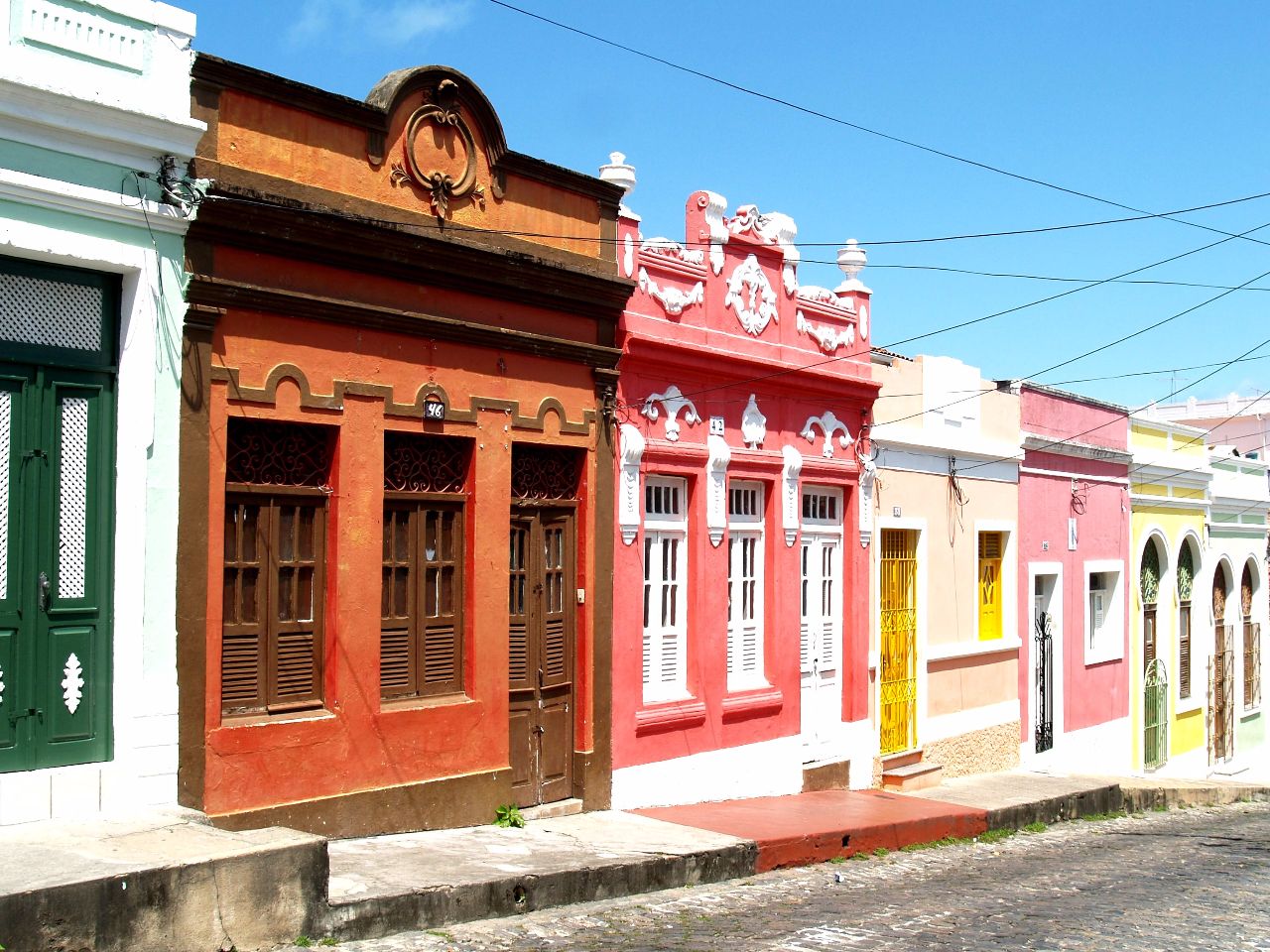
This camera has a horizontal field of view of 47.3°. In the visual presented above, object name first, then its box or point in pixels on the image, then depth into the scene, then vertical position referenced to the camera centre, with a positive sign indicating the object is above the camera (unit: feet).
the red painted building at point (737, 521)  39.34 +1.00
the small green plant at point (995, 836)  45.11 -8.87
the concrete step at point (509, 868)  25.43 -6.41
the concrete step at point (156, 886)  20.21 -4.93
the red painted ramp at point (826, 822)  36.63 -7.52
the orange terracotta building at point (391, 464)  28.40 +1.99
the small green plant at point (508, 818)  34.19 -6.25
